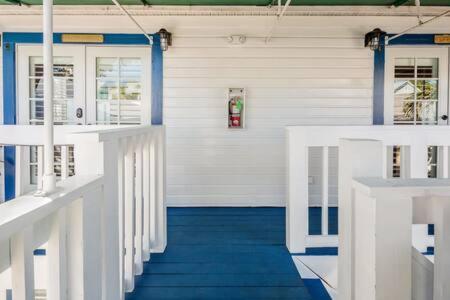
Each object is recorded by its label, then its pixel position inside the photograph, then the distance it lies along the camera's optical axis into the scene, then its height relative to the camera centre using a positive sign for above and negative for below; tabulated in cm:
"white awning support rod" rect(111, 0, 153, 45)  499 +130
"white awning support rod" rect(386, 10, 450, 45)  503 +132
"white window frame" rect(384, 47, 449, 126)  546 +97
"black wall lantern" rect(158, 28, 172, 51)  520 +132
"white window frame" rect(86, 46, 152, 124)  541 +95
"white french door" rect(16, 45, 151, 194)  541 +73
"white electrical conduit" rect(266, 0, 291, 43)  430 +132
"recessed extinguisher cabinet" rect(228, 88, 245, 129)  541 +43
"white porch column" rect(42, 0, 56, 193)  119 +13
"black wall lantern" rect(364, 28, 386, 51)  523 +132
